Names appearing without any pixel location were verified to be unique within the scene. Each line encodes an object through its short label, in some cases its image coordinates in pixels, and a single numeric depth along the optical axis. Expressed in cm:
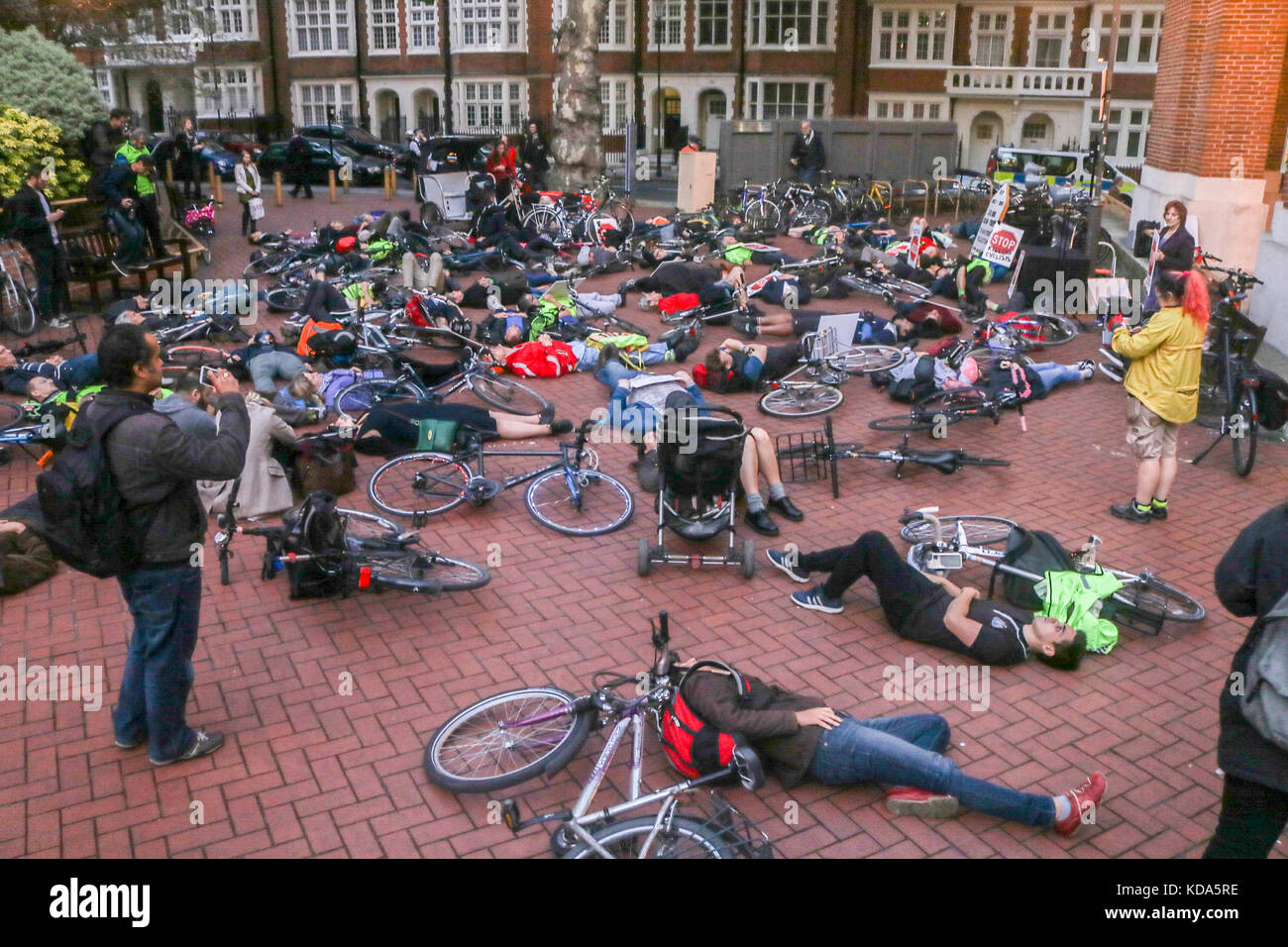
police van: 2552
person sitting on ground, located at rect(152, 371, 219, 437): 508
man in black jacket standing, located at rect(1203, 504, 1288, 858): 357
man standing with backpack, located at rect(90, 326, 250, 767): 455
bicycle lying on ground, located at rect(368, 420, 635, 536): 785
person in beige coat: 768
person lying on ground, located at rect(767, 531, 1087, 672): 587
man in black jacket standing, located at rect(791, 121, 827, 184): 2356
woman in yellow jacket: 746
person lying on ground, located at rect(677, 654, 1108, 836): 459
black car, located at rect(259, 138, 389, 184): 2906
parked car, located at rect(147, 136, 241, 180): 2886
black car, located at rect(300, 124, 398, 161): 3144
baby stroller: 688
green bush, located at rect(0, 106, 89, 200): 1412
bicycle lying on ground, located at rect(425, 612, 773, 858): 407
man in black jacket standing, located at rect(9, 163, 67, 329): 1228
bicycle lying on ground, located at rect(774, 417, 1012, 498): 844
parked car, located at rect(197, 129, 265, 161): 3060
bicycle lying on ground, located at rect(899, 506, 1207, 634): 641
